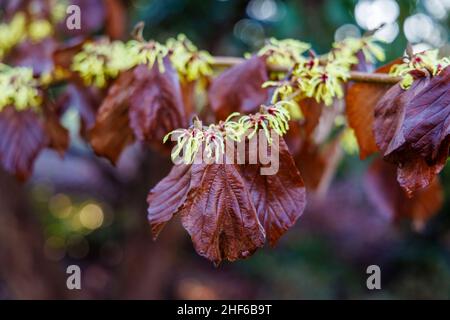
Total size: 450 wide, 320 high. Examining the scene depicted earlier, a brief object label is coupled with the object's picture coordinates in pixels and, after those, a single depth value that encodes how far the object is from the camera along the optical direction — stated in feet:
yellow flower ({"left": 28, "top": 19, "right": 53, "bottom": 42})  4.51
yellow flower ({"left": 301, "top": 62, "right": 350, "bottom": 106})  2.59
